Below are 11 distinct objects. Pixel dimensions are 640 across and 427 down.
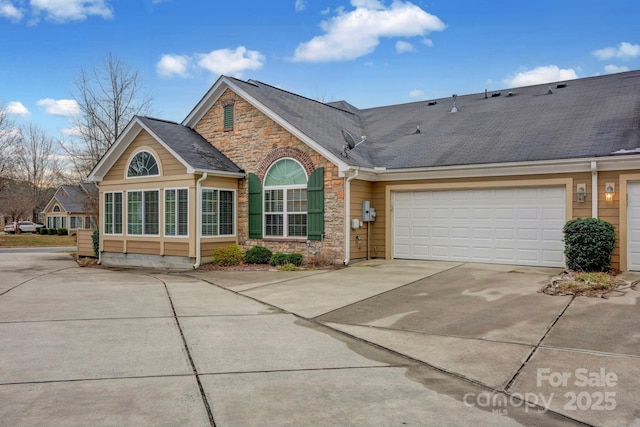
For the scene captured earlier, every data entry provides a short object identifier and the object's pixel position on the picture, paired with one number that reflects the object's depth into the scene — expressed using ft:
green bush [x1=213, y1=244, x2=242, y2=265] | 46.42
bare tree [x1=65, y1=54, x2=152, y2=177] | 71.36
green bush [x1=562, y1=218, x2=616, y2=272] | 33.65
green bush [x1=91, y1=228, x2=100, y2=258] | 58.13
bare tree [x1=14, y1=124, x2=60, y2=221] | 145.89
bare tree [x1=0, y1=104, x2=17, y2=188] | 101.78
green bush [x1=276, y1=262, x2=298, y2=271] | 42.42
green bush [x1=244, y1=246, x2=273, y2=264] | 46.24
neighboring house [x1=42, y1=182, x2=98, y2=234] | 175.14
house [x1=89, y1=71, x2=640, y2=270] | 38.17
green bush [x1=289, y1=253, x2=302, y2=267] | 44.06
